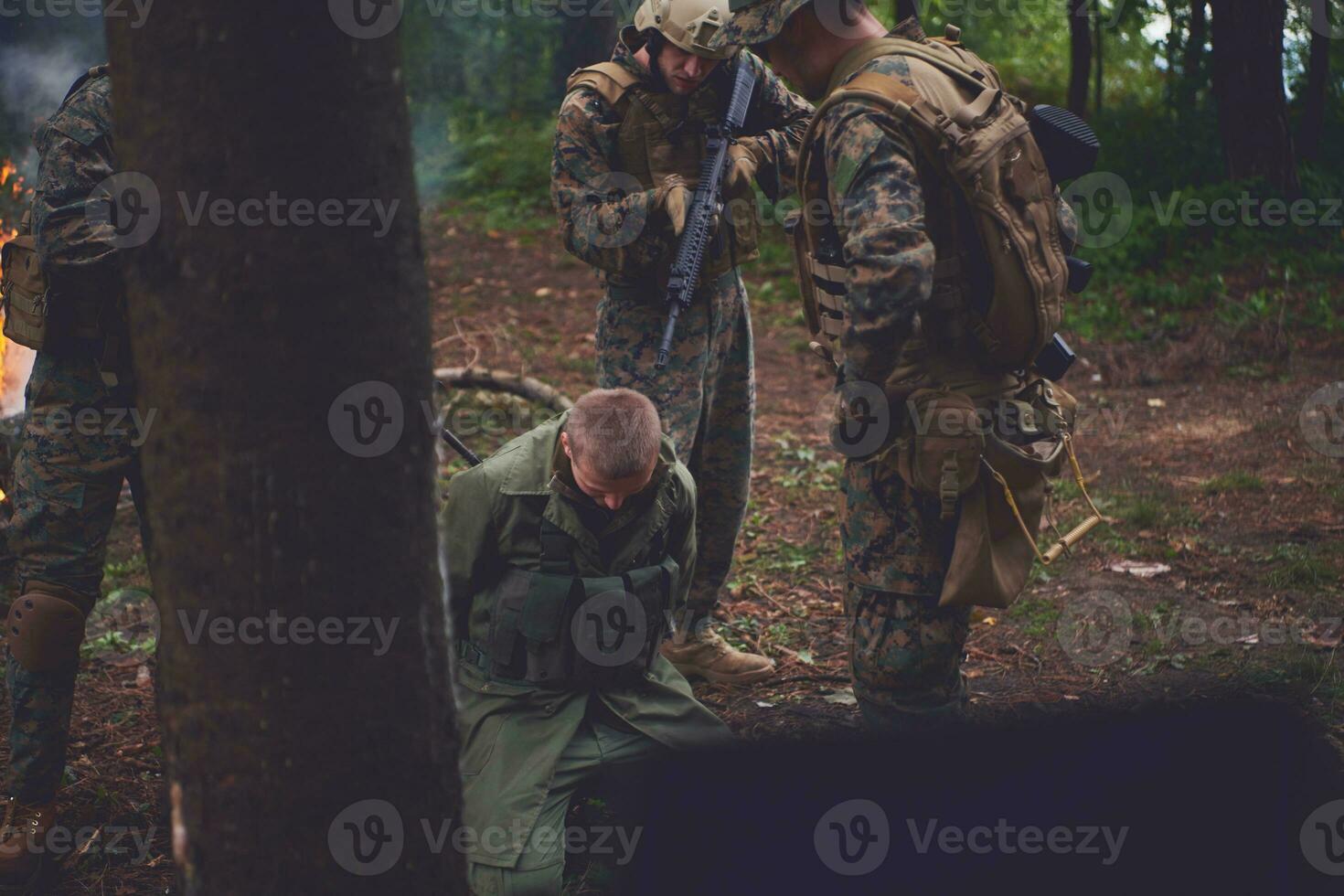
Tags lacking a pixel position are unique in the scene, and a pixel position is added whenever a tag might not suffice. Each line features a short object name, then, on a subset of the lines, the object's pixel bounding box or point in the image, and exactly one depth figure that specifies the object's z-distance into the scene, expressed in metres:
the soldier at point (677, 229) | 8.55
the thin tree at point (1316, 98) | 18.94
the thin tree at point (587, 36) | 25.31
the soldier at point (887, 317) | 5.95
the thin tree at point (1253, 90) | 18.19
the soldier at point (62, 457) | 7.04
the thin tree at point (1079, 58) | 20.95
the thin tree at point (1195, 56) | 20.78
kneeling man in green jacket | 6.59
